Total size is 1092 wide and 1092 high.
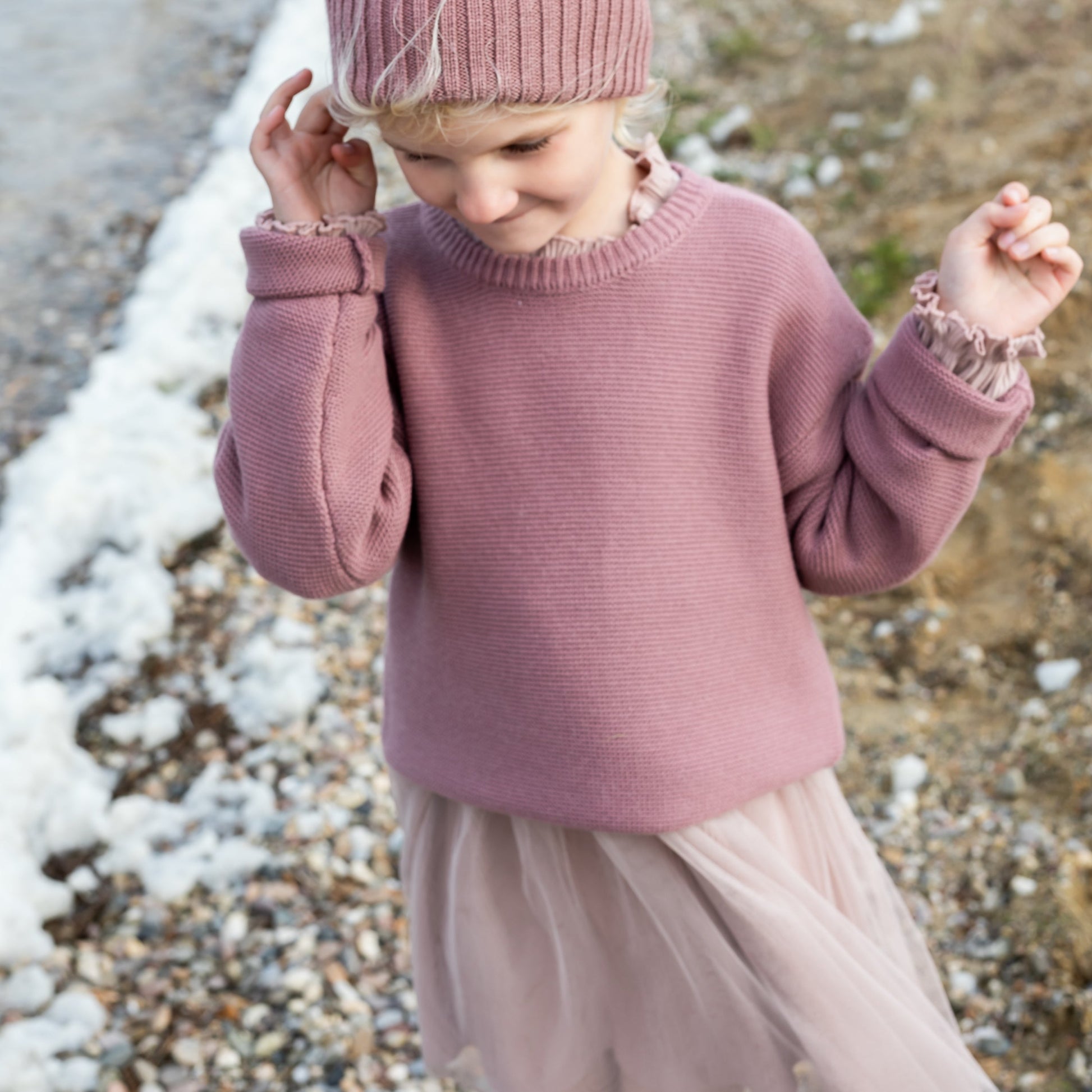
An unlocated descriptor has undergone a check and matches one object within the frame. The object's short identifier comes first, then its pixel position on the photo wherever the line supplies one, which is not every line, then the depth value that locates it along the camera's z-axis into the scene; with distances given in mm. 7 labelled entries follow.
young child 1726
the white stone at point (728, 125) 6166
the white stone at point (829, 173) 5632
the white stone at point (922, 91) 5938
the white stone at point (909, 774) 3273
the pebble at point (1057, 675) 3379
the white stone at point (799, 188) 5574
